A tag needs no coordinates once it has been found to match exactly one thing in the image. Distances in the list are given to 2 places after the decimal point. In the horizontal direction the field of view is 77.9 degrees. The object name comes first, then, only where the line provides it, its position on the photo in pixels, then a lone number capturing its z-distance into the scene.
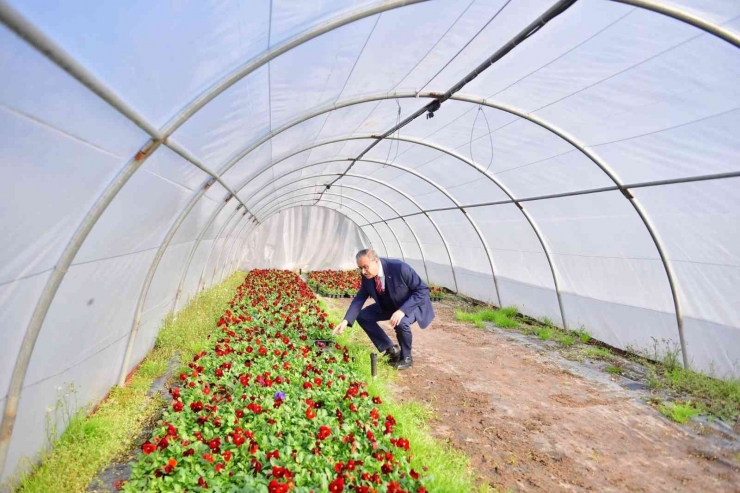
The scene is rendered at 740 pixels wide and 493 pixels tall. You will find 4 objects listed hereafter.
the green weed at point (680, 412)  4.33
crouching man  5.16
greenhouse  2.44
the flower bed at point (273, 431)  2.58
